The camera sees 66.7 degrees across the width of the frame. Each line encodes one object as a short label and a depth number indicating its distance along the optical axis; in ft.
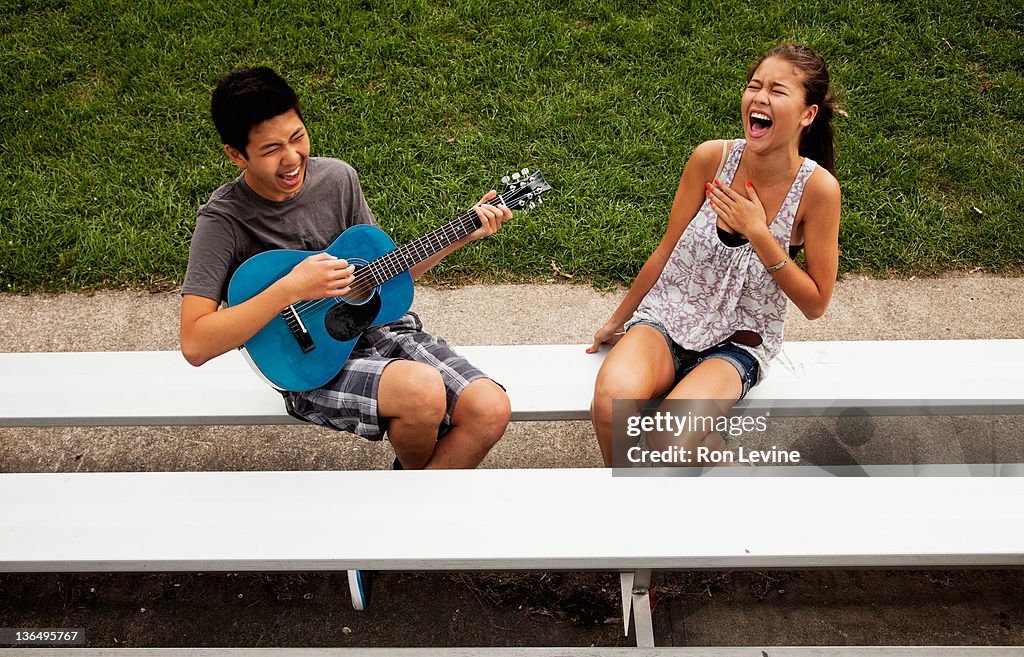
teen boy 6.86
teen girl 7.43
